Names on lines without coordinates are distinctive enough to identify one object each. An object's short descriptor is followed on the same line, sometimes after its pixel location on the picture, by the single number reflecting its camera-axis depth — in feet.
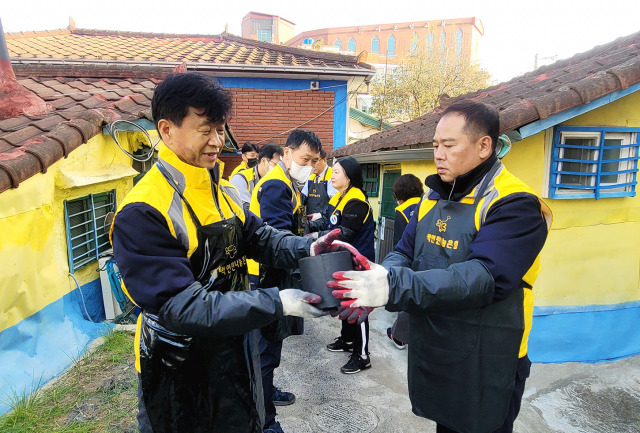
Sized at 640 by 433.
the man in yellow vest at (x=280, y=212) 9.44
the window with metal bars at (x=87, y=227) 13.94
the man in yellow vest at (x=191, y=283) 4.68
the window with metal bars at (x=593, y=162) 12.94
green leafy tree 64.18
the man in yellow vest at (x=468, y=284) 5.21
